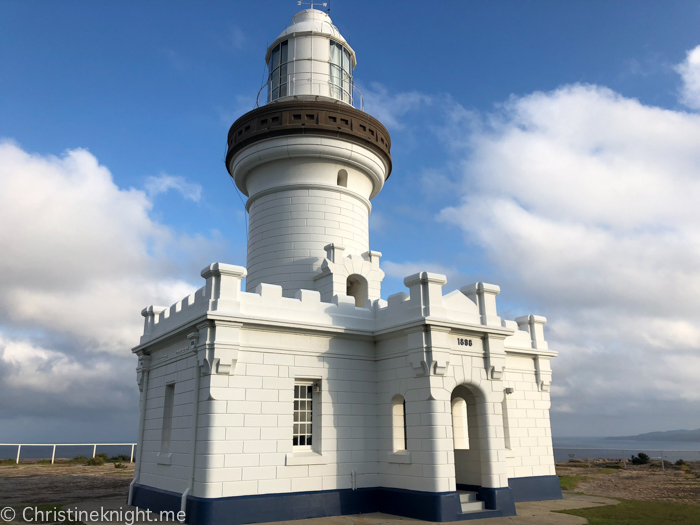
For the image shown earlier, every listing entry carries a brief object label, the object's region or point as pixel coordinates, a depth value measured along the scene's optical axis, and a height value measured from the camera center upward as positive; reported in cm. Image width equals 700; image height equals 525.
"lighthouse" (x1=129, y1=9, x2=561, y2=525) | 1185 +101
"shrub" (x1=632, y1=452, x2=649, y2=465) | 2836 -201
